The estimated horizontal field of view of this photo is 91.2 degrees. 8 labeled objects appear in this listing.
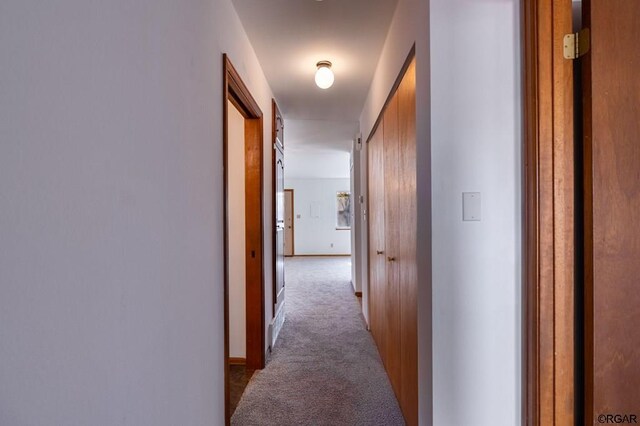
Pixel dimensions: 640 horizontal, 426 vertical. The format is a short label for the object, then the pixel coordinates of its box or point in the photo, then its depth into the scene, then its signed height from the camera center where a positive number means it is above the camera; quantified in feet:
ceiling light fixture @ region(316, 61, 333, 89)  8.16 +3.69
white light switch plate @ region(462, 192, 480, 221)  3.98 +0.11
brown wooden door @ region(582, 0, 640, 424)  3.50 -0.01
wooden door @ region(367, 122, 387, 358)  8.30 -0.79
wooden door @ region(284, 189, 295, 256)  31.04 -0.62
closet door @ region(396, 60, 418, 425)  5.10 -0.58
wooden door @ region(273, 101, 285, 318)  10.03 +0.28
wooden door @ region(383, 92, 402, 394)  6.44 -0.50
